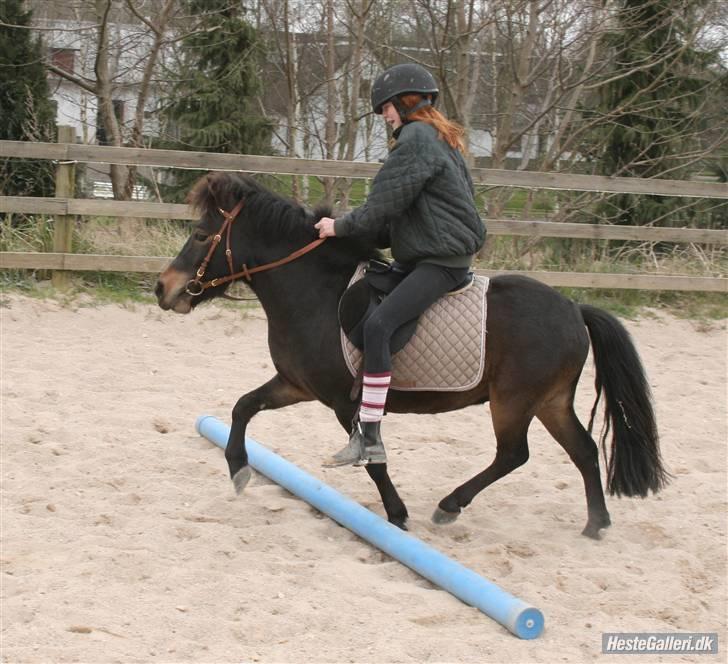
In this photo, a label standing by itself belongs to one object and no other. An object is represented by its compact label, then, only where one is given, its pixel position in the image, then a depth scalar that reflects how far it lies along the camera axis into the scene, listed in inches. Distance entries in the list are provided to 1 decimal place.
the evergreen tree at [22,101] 444.5
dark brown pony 178.2
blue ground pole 133.8
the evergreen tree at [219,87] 573.9
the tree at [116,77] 503.8
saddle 173.9
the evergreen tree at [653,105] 498.6
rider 165.2
